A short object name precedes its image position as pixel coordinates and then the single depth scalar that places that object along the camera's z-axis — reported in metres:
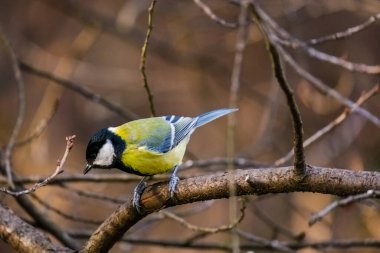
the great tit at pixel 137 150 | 5.37
